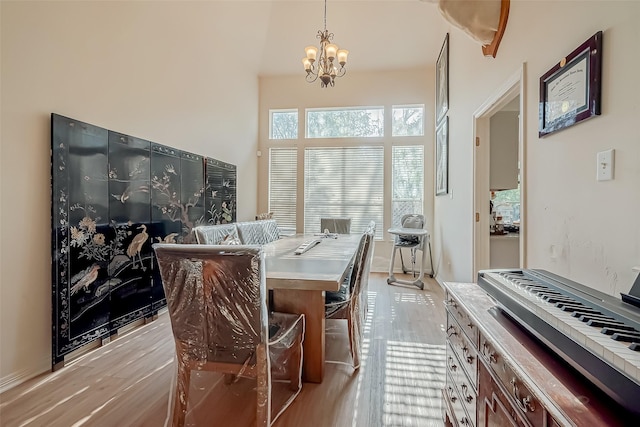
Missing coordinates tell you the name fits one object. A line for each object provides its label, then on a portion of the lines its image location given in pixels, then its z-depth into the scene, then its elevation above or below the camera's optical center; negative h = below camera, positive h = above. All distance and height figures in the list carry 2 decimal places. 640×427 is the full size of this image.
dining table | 1.74 -0.44
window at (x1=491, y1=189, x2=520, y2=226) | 3.78 +0.10
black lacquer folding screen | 2.21 -0.12
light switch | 1.14 +0.19
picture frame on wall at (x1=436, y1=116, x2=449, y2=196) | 4.17 +0.83
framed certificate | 1.21 +0.58
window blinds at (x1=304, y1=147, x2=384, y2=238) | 5.62 +0.50
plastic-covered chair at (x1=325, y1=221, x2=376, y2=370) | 2.21 -0.67
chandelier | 3.26 +1.72
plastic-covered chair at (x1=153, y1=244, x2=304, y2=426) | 1.38 -0.52
